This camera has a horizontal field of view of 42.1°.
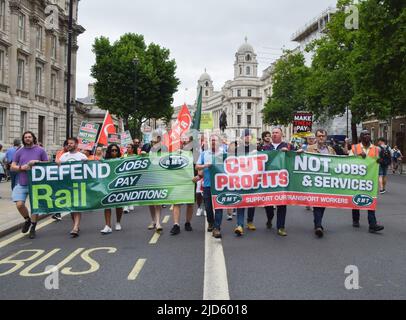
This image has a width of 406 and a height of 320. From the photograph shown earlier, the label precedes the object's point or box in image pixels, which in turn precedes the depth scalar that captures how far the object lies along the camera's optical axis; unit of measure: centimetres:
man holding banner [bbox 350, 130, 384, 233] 1044
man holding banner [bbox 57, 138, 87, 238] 1026
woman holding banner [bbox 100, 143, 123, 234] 978
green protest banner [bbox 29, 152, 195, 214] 986
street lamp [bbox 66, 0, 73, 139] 1930
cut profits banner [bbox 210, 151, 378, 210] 971
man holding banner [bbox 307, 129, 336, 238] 1052
